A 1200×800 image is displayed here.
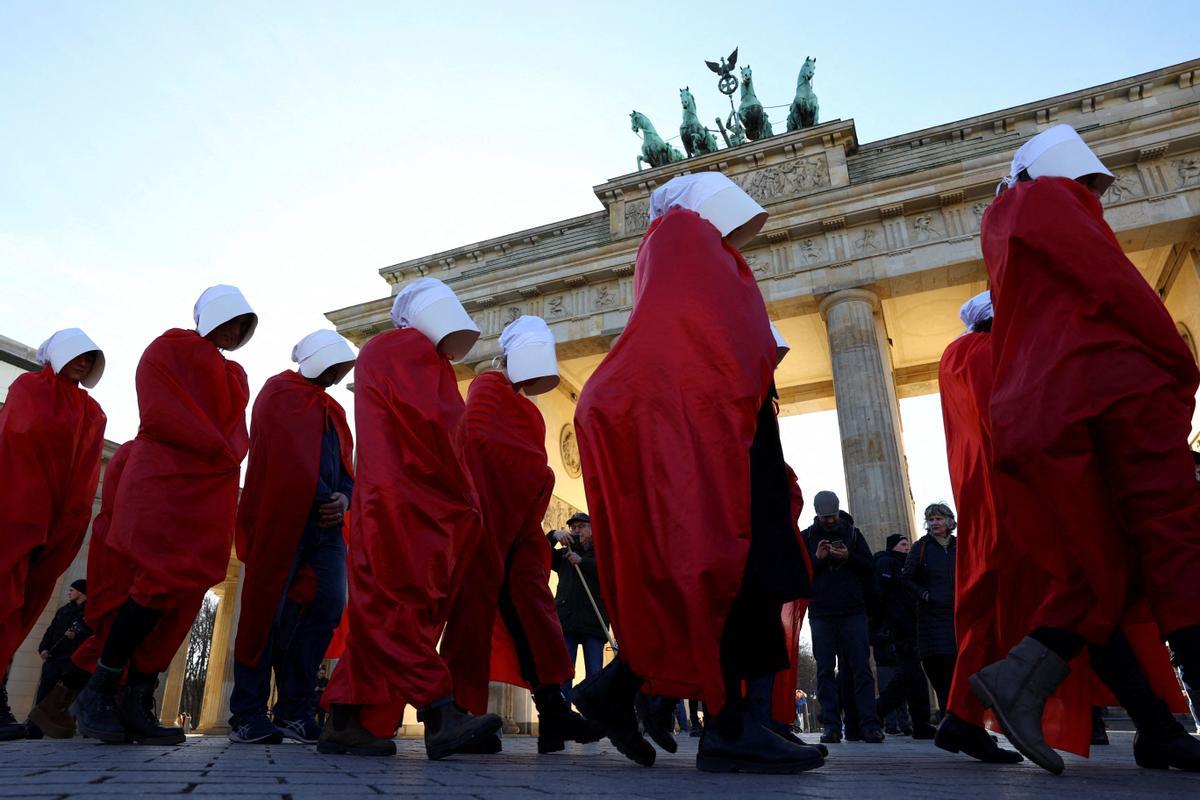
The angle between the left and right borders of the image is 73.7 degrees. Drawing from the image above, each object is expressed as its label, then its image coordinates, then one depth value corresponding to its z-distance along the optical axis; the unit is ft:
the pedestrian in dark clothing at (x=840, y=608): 21.83
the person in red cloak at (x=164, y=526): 11.51
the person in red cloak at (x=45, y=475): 13.64
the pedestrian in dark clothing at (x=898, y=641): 21.65
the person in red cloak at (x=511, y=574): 12.10
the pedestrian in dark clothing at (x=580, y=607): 24.06
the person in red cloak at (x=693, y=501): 7.55
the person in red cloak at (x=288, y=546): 12.95
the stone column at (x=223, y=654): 62.75
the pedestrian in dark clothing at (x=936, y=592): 18.13
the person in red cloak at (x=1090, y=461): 7.47
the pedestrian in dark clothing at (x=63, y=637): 21.85
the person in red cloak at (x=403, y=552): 9.36
